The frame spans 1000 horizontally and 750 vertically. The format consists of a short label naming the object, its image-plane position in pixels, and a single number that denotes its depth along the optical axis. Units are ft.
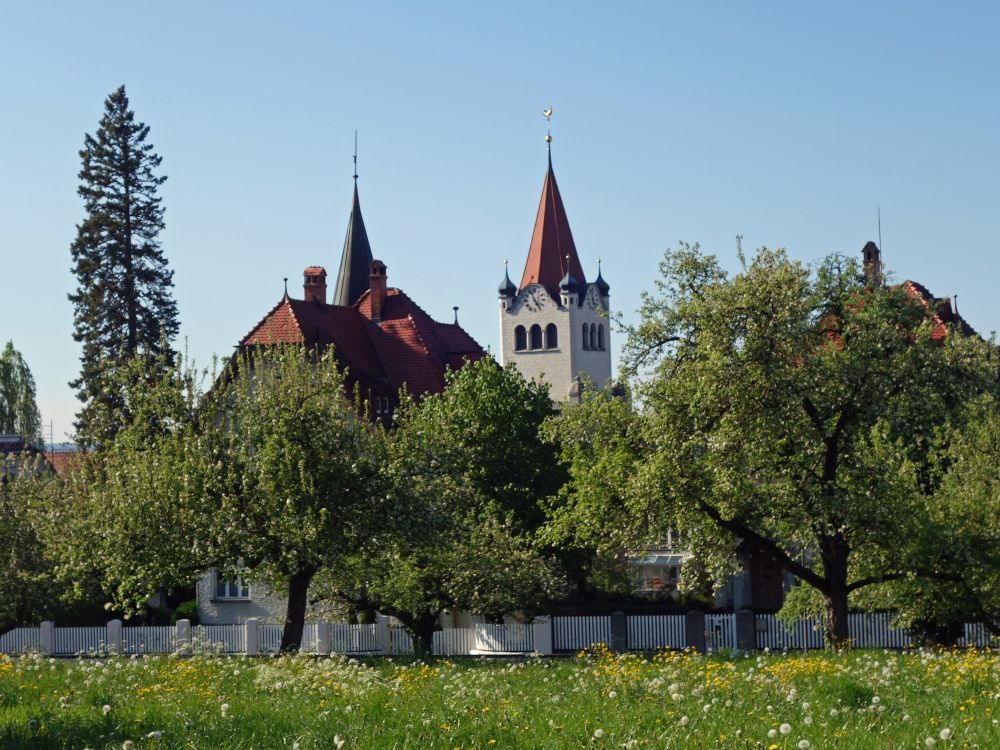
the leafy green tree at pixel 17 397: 322.14
